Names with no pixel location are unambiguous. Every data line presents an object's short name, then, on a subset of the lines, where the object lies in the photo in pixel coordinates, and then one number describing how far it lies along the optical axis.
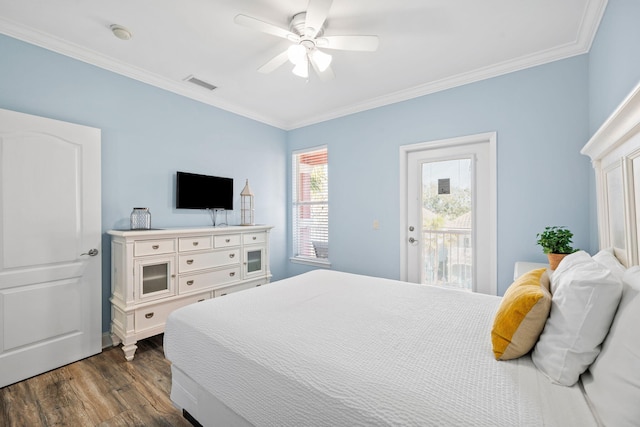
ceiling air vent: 3.02
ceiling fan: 1.79
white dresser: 2.45
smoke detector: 2.19
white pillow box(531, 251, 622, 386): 0.91
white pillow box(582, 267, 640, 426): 0.69
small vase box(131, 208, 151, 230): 2.79
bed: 0.83
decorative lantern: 3.74
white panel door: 2.09
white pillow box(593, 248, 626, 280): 1.16
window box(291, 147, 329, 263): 4.23
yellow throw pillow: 1.06
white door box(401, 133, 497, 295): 2.93
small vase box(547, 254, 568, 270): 2.05
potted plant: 2.07
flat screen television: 3.20
